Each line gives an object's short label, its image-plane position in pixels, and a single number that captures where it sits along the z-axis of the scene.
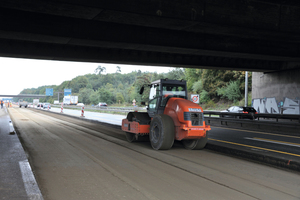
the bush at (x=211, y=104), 57.91
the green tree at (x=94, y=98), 118.76
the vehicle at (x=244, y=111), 25.14
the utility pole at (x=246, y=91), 33.61
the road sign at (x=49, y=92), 101.69
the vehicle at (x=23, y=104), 75.31
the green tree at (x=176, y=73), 95.89
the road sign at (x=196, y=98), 23.96
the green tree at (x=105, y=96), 111.68
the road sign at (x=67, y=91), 93.81
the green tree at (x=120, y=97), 113.91
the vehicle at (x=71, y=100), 86.32
